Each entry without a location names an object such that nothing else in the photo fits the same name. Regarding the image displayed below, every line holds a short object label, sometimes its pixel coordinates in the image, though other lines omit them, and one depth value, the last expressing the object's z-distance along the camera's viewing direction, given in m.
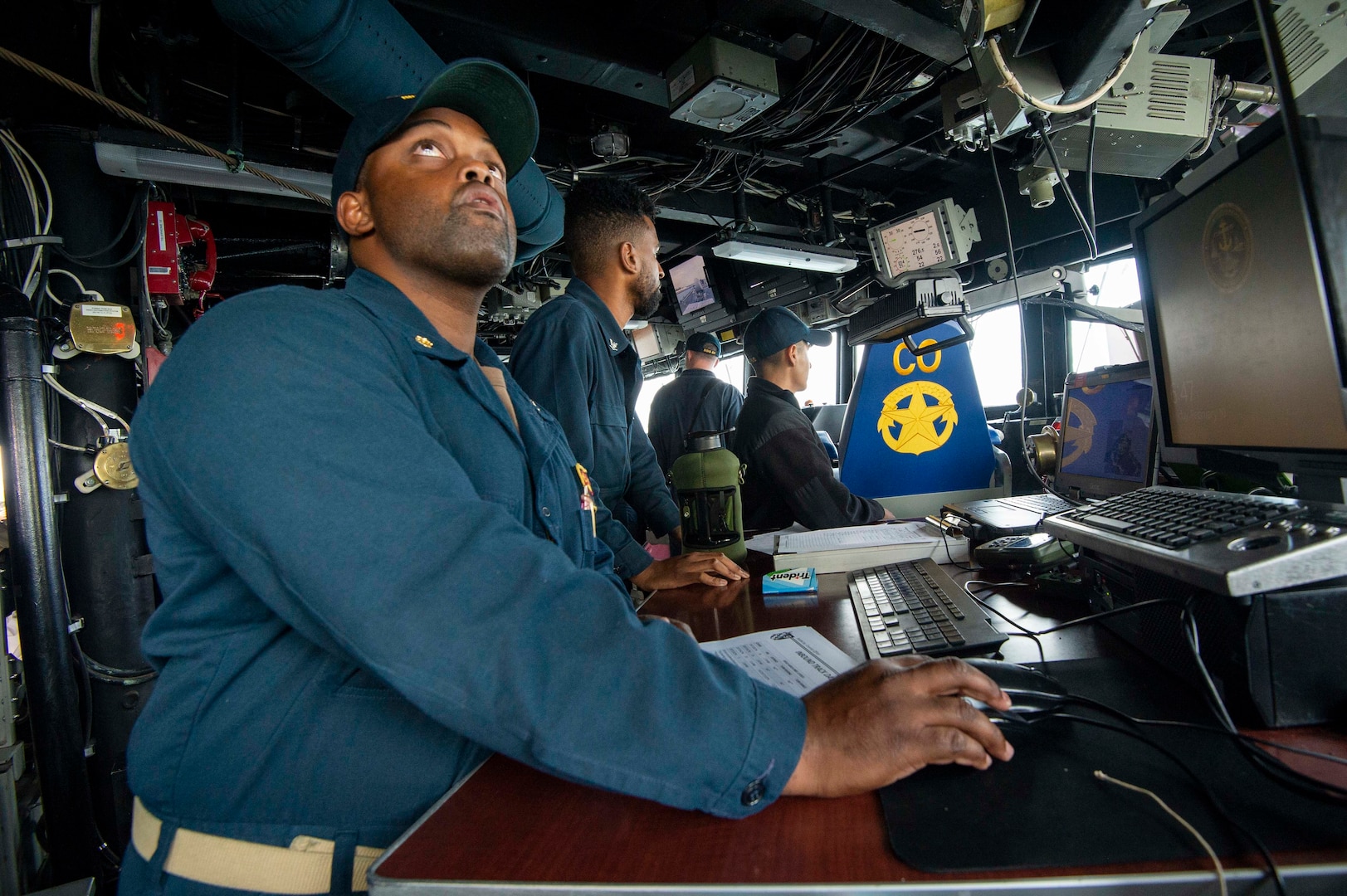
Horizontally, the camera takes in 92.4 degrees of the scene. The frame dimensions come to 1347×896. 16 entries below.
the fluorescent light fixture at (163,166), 2.11
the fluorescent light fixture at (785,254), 3.77
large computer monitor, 0.77
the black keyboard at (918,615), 0.82
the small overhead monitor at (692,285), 4.76
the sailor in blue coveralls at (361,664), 0.49
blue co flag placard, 2.44
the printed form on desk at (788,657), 0.75
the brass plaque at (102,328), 2.07
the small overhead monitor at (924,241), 3.50
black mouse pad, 0.42
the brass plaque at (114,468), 2.08
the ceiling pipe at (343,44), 1.49
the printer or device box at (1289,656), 0.56
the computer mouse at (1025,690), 0.59
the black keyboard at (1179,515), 0.68
